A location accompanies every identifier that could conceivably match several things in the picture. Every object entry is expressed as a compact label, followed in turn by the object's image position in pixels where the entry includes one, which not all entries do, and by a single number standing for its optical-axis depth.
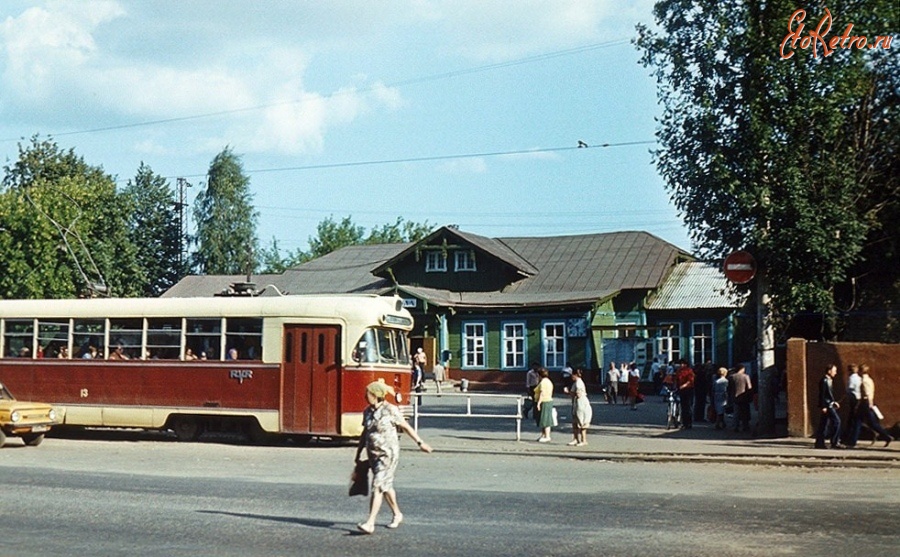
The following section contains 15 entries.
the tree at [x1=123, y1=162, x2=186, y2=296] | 76.31
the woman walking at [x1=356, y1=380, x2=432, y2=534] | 11.71
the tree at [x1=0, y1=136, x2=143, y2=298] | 60.78
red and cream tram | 22.94
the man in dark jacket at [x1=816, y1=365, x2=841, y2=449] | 21.84
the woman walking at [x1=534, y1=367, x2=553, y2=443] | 24.07
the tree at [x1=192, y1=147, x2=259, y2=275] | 80.50
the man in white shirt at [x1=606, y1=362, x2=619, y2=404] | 37.81
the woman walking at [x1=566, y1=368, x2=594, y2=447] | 23.19
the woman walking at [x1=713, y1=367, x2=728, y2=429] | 26.73
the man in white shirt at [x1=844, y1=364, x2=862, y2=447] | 21.91
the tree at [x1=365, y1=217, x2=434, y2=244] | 99.75
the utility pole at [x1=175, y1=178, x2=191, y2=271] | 77.62
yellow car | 22.22
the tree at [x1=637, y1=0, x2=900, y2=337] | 23.12
